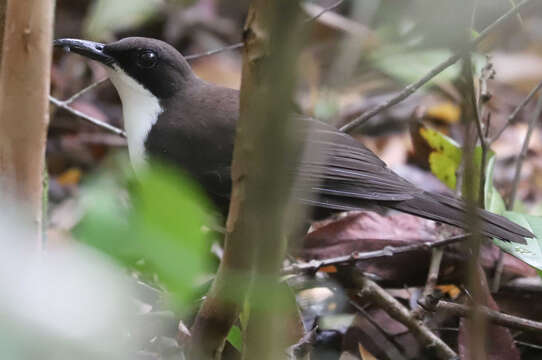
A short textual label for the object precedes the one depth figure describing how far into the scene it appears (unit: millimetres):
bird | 5539
